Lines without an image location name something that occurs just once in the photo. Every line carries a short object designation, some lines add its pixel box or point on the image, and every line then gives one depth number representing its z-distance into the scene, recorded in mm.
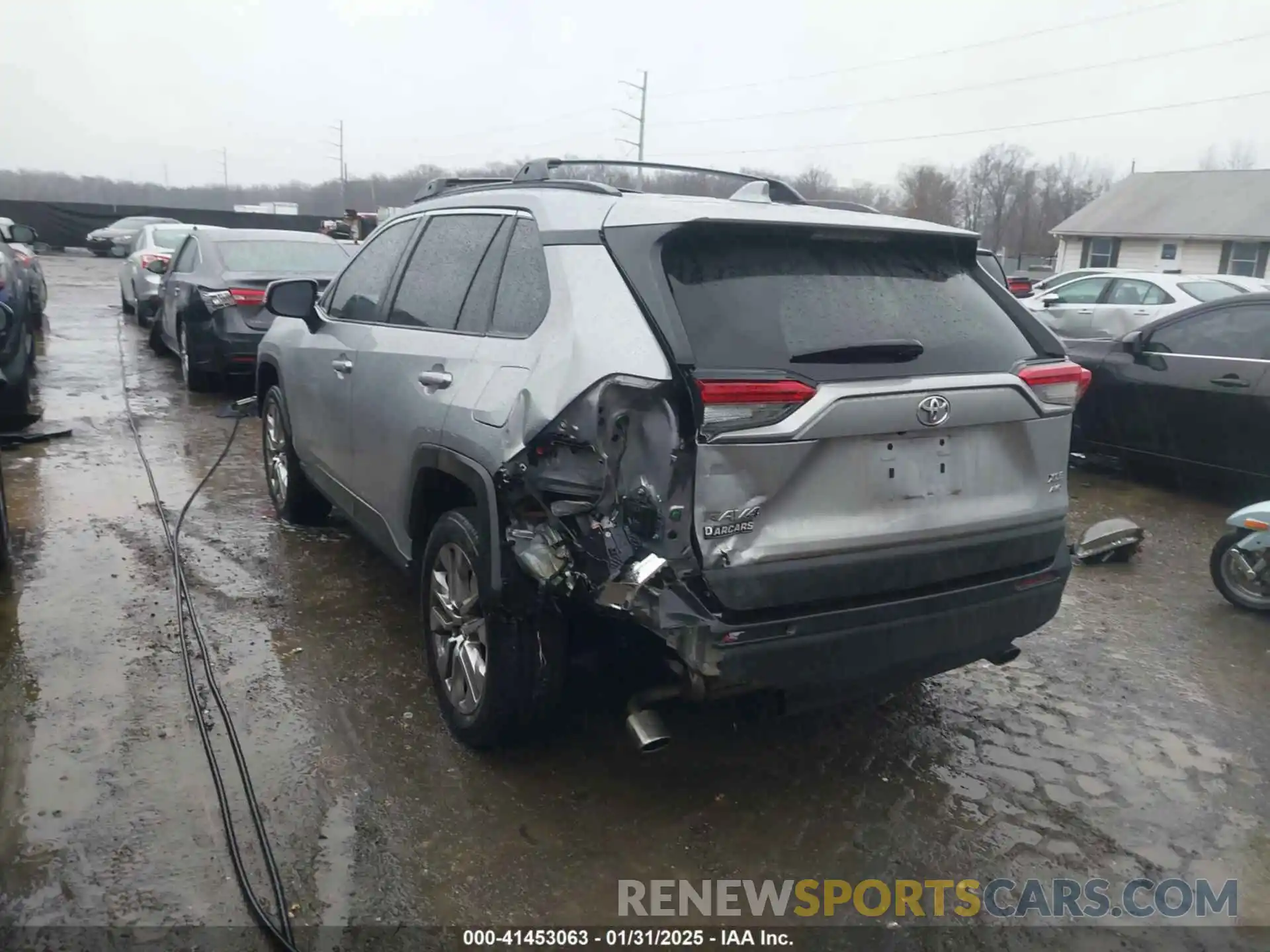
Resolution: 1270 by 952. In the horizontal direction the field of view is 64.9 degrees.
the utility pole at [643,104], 58156
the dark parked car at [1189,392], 6805
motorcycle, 5090
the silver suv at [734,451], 2754
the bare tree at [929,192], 56531
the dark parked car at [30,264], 12617
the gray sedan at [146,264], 14570
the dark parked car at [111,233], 33844
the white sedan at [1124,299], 13711
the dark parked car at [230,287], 9531
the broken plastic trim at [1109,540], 5863
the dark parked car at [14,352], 7719
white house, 34594
